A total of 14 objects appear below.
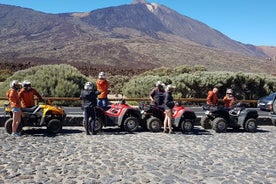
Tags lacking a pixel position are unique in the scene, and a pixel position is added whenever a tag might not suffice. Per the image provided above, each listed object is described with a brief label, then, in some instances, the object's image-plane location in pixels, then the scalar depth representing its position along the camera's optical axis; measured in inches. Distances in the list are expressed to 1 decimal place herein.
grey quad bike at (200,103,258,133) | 397.2
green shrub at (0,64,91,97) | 685.3
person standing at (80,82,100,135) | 355.5
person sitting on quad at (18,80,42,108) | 351.6
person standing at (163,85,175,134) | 371.0
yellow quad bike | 348.7
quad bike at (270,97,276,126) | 446.6
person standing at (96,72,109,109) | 392.4
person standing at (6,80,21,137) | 335.6
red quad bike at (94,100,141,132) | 374.9
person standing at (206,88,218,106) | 415.7
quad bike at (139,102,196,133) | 383.3
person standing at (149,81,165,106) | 392.9
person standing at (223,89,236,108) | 423.9
